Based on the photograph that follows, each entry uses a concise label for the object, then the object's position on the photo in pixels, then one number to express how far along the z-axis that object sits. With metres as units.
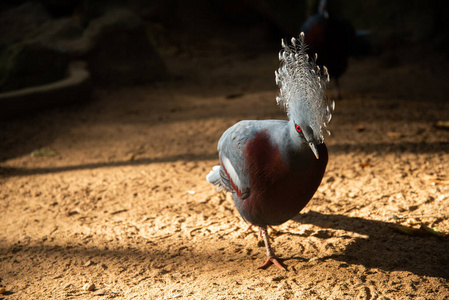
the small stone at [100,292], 4.79
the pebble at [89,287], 4.89
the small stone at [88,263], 5.43
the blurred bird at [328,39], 10.66
